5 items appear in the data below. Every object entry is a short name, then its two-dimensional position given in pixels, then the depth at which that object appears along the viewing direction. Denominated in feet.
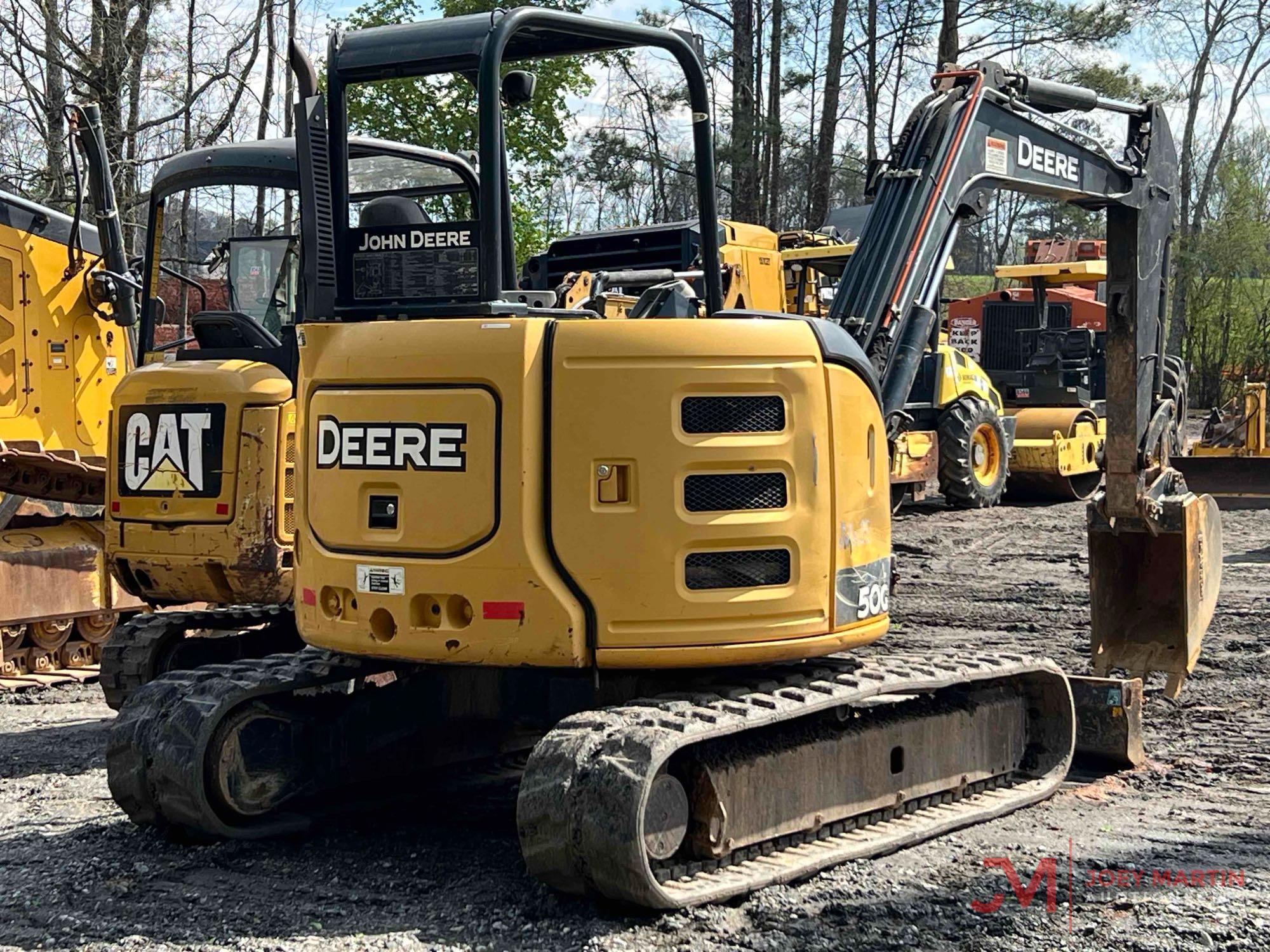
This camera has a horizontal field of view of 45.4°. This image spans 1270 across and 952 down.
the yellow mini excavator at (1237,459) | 52.01
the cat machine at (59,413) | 31.09
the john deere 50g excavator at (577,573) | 15.84
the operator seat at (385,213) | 19.15
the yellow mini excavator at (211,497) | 23.47
